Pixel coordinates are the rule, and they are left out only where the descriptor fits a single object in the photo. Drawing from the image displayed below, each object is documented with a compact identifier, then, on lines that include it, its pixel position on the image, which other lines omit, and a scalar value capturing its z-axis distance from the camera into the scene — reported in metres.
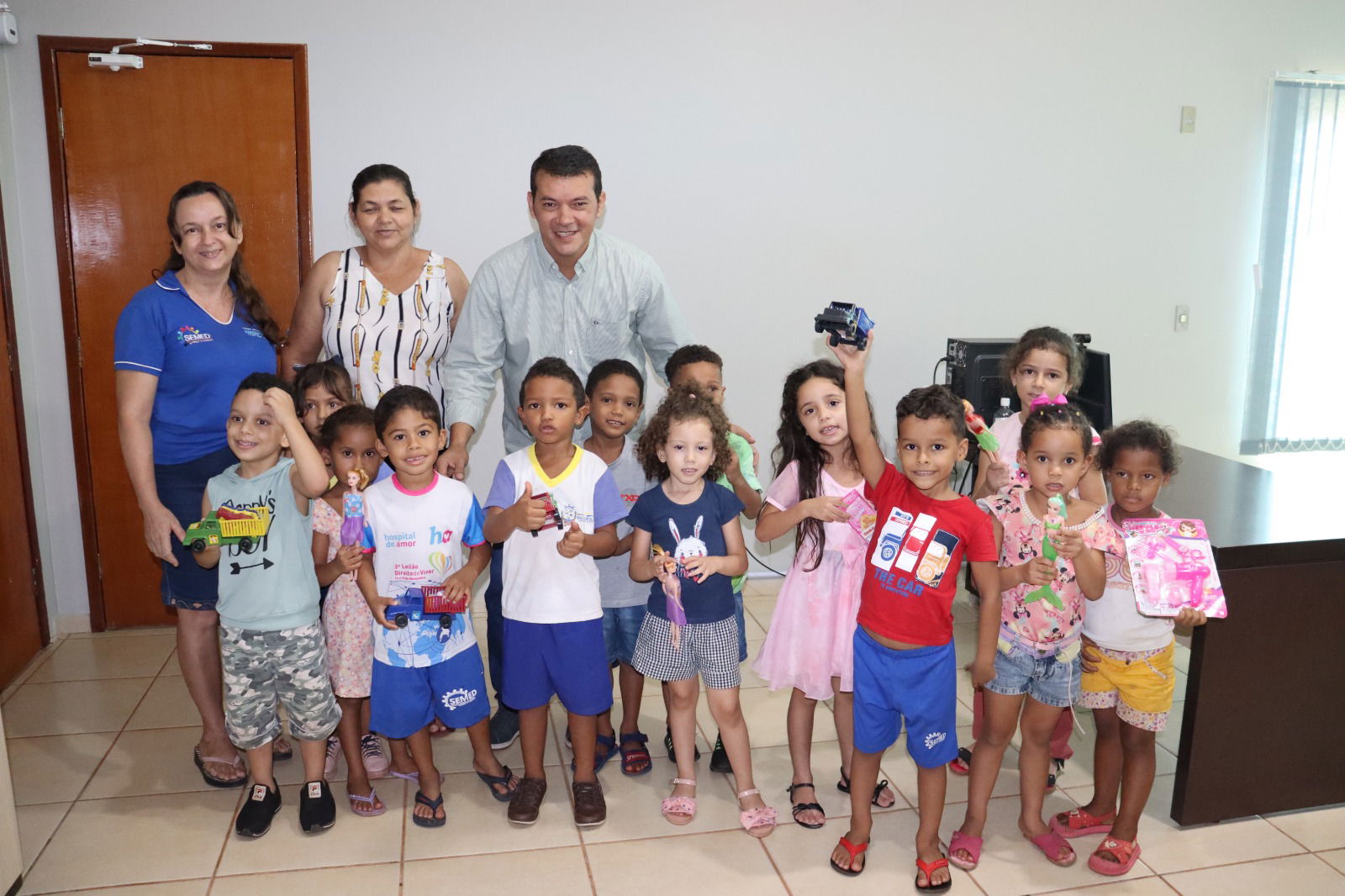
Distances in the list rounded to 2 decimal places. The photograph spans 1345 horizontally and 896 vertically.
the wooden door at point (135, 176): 3.67
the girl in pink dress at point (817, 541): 2.49
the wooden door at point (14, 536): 3.49
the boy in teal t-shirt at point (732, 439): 2.68
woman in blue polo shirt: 2.63
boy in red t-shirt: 2.23
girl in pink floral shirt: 2.25
